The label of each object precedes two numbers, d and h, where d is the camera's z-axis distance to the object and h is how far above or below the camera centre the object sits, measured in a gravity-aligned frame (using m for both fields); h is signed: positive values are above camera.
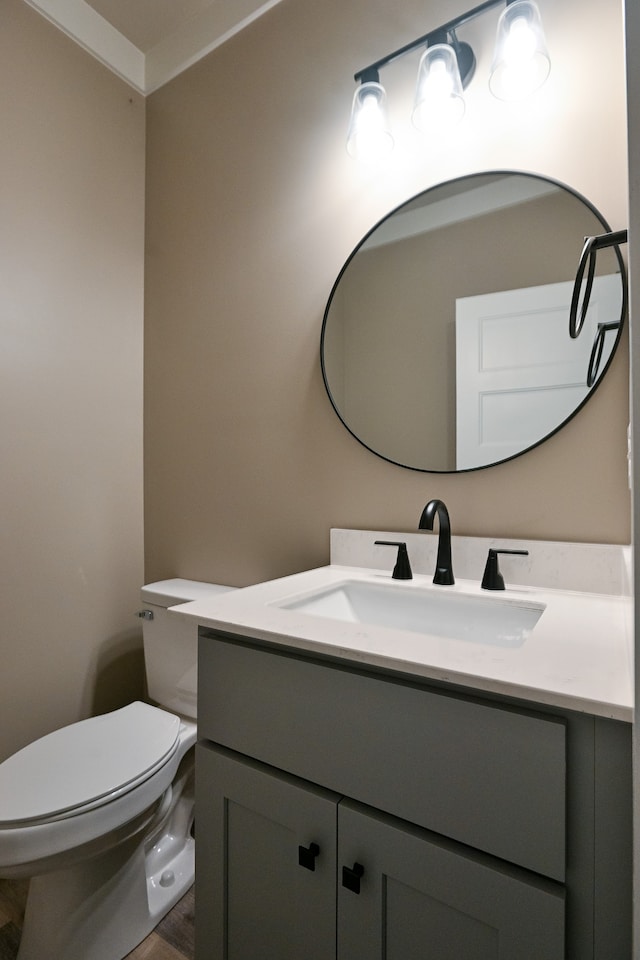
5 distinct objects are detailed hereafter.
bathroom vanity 0.55 -0.42
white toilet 0.95 -0.71
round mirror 1.04 +0.36
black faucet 1.07 -0.17
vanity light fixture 1.01 +0.89
